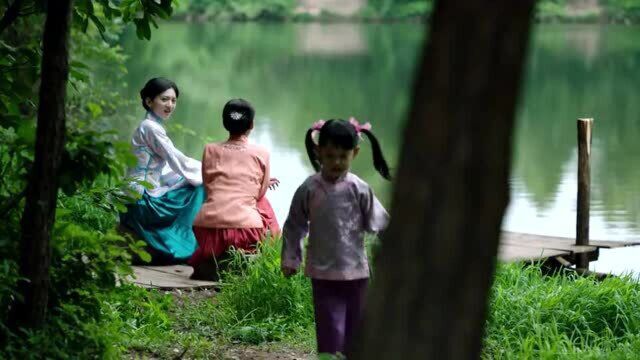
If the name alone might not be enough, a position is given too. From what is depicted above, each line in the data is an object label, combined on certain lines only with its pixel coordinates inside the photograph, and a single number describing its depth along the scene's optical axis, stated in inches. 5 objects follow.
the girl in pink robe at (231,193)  623.8
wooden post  797.2
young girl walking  436.1
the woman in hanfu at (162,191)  663.1
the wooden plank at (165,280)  599.8
